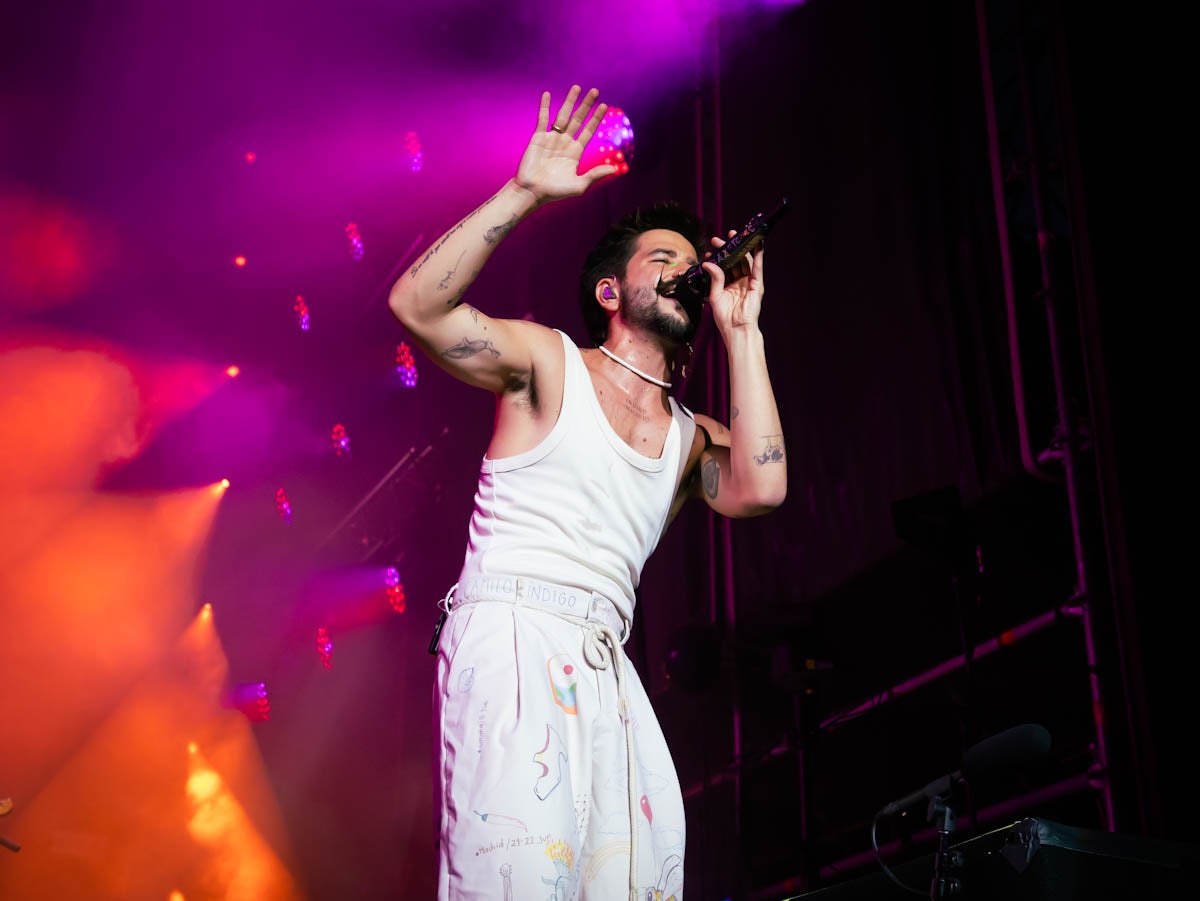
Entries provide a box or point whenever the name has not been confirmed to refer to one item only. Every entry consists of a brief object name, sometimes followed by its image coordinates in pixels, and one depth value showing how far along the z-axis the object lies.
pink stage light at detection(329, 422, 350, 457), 8.12
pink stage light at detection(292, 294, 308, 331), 8.12
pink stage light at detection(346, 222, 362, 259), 7.61
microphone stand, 2.02
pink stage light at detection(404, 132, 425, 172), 6.97
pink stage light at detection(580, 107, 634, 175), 5.62
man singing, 1.88
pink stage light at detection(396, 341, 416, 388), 7.79
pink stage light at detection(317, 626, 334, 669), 8.00
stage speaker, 1.78
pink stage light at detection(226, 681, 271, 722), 7.94
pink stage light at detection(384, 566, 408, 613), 7.70
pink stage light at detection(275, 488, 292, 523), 8.17
